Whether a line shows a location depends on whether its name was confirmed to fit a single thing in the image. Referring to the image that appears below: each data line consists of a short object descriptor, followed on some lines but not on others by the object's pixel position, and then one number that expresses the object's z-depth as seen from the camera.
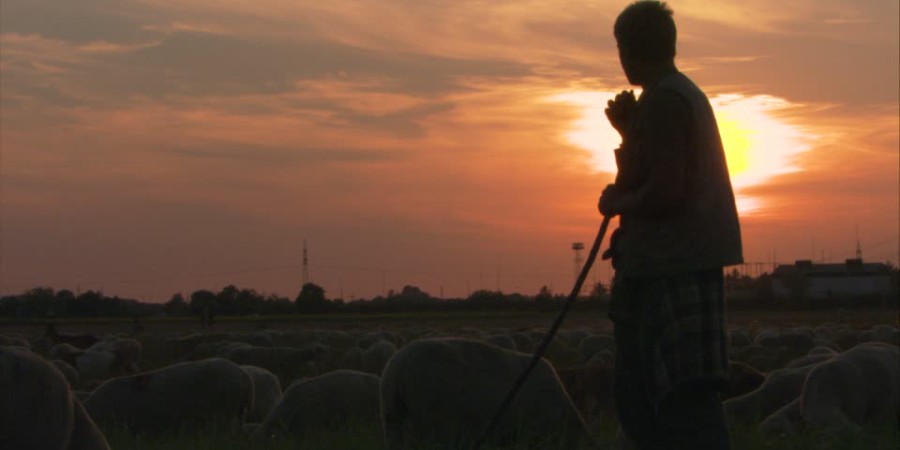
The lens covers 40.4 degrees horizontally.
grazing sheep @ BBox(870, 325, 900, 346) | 28.45
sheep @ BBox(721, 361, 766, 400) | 14.28
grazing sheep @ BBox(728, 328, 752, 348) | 29.29
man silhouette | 4.82
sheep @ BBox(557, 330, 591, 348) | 30.78
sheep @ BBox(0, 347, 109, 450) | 4.65
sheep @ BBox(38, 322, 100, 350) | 35.19
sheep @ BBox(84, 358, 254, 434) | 12.05
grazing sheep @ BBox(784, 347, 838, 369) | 15.31
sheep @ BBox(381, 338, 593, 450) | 8.75
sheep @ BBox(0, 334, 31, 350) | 23.77
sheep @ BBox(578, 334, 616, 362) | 24.80
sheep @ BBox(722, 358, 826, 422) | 12.92
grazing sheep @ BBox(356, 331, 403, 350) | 29.69
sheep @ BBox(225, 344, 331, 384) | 23.14
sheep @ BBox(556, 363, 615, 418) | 13.89
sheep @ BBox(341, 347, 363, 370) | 23.80
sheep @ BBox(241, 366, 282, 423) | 14.55
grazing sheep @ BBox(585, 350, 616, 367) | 17.17
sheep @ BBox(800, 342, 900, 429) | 11.46
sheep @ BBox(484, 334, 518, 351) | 22.38
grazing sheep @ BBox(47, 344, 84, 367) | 26.22
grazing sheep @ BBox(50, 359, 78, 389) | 18.50
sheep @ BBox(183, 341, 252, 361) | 25.71
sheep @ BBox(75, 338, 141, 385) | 24.09
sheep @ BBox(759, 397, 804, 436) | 10.77
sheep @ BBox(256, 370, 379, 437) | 11.14
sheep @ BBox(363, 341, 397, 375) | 22.61
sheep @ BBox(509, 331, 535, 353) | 26.31
